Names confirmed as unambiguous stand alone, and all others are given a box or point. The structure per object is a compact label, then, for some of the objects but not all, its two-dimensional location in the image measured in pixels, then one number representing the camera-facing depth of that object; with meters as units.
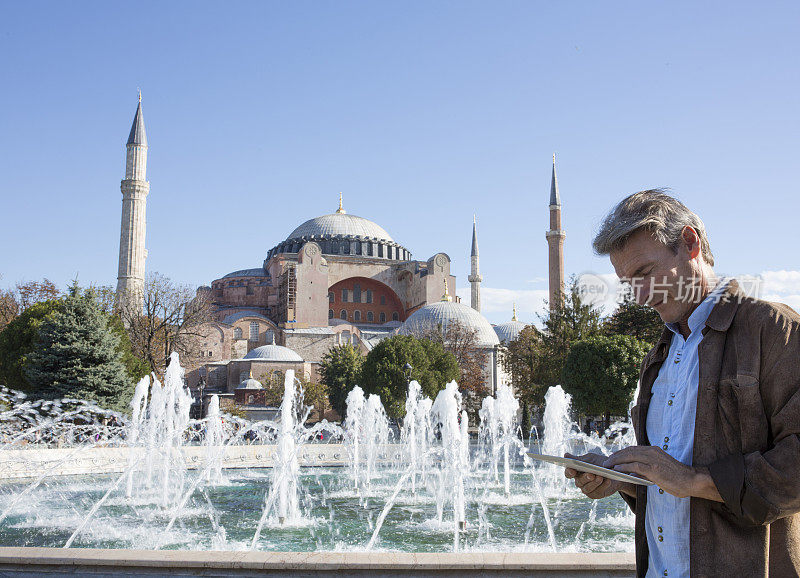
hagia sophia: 31.75
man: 1.27
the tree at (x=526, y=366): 24.45
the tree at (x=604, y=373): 19.28
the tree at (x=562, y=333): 23.48
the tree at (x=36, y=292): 31.02
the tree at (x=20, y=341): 18.75
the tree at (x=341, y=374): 28.64
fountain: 6.44
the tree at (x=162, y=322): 25.08
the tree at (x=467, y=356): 30.83
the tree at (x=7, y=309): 26.69
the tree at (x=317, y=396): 30.88
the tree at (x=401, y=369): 24.95
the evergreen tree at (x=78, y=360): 17.34
